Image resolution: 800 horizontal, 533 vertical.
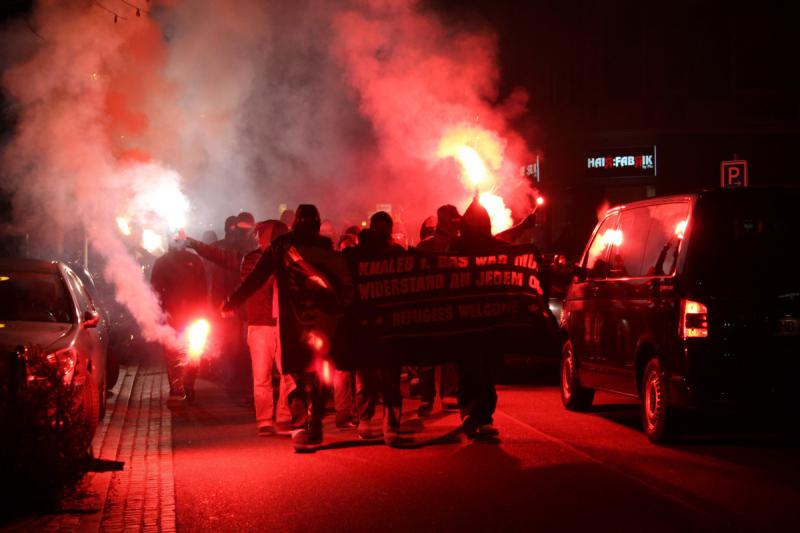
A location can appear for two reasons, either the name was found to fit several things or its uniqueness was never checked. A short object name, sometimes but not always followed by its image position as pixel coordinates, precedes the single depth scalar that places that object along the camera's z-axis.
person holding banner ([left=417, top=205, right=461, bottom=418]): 12.00
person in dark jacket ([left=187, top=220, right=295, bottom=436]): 10.38
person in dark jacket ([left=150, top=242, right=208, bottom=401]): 13.09
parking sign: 16.98
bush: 7.11
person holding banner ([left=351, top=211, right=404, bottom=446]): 9.54
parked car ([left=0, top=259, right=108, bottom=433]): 8.82
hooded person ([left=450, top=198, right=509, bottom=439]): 9.66
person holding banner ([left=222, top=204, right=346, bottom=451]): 9.14
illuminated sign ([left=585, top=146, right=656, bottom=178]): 38.84
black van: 8.97
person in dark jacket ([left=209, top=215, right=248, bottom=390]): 14.33
